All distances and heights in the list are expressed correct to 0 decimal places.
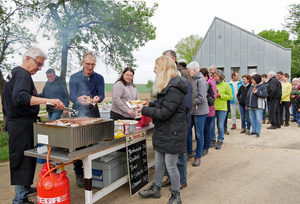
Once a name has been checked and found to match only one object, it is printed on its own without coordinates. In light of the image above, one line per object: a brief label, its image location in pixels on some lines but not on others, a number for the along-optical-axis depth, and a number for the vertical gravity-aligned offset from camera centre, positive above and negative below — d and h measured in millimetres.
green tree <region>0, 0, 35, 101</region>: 5095 +1646
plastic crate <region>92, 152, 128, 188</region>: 3176 -1131
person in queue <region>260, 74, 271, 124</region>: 8234 +503
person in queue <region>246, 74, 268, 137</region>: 6391 -276
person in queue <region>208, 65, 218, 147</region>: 5637 -774
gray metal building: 14922 +2849
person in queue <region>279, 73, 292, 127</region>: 8312 -276
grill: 2152 -427
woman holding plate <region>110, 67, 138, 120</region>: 3794 -36
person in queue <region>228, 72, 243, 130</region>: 7611 +96
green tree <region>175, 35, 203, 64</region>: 42781 +9020
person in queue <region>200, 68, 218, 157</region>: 5020 -640
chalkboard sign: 3178 -1103
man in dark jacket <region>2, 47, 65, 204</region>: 2615 -354
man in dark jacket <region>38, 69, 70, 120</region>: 4383 +95
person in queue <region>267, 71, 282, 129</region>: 7816 -201
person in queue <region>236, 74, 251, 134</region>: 7000 -202
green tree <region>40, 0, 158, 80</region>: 4223 +1581
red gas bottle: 2340 -1030
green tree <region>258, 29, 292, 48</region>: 39412 +9876
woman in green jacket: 5683 -289
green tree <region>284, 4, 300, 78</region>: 23906 +6987
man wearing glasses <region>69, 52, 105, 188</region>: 3409 +68
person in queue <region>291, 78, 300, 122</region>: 8875 +87
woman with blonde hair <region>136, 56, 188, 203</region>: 2705 -278
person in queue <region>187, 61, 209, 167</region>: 4418 -279
